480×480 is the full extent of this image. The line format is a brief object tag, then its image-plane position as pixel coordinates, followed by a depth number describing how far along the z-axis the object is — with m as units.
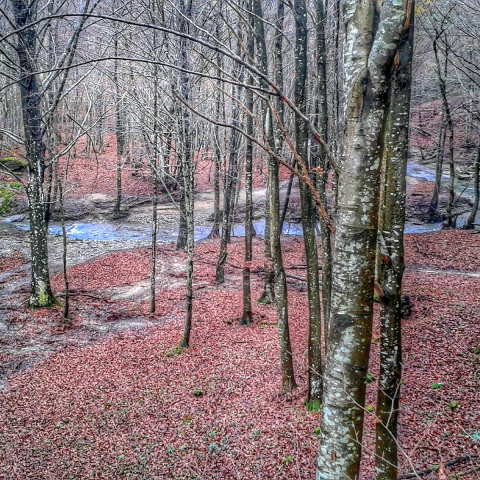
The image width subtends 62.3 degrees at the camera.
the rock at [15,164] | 28.94
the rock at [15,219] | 25.02
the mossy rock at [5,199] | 25.89
